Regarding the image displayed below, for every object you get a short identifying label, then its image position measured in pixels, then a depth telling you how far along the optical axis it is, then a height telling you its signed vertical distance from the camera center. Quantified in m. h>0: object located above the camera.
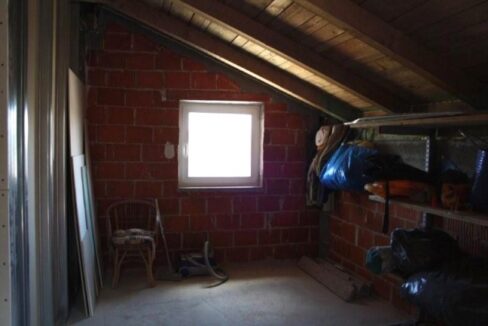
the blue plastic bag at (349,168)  2.89 -0.13
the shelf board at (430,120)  1.95 +0.19
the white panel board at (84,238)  2.73 -0.70
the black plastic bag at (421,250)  2.13 -0.55
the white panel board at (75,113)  2.79 +0.25
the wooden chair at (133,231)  3.20 -0.76
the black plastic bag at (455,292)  1.74 -0.68
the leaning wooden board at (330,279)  3.12 -1.14
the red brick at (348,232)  3.61 -0.77
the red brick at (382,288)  3.12 -1.13
